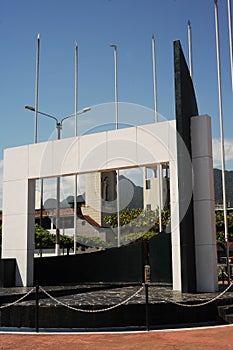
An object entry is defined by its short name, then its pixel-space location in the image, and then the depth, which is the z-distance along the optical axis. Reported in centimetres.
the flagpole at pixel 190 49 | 2331
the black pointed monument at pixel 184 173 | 1213
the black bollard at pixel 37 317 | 966
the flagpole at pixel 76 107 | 2582
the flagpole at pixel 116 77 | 2623
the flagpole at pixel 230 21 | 2328
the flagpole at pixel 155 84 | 2586
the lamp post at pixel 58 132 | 2372
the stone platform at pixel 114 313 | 969
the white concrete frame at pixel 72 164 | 1355
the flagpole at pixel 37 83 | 2609
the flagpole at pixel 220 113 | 2278
